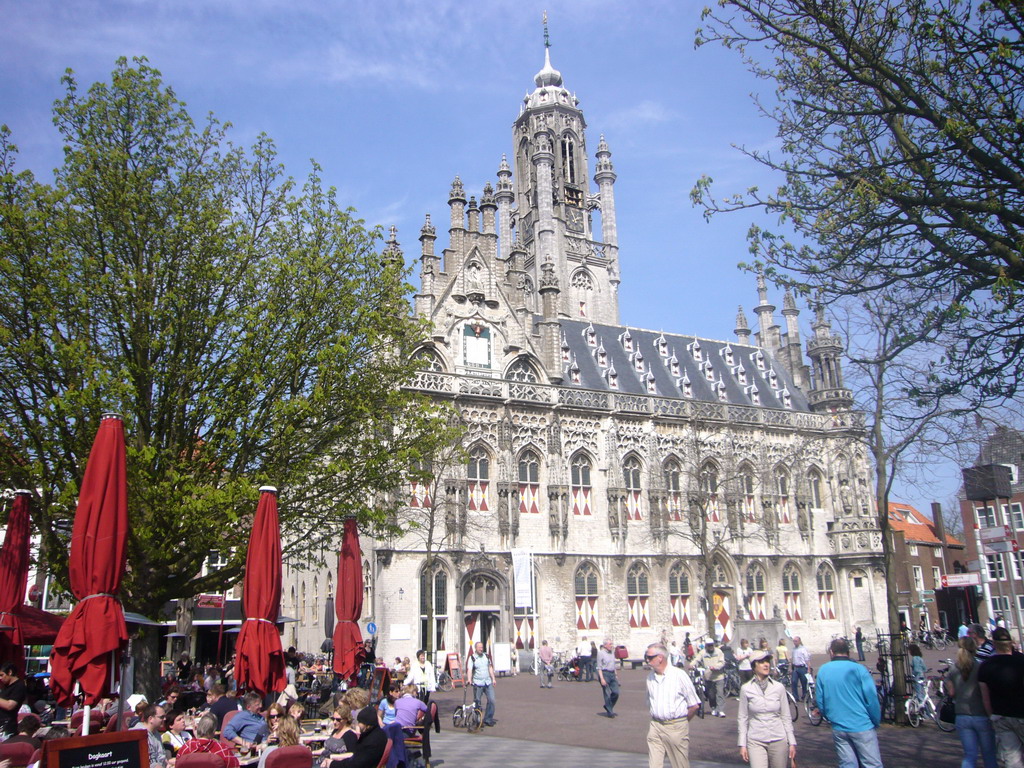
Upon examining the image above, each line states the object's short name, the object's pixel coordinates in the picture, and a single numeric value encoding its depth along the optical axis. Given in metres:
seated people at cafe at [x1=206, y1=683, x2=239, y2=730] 12.06
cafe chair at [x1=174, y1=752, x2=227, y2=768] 7.71
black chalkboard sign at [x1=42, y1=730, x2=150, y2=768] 6.97
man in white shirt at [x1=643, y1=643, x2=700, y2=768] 8.45
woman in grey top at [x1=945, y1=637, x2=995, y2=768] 9.05
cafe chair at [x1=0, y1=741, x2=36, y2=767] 8.16
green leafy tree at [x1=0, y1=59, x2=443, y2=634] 14.23
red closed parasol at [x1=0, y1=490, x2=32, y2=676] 12.16
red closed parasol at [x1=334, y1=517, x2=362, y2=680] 14.40
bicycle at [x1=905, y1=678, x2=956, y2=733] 15.60
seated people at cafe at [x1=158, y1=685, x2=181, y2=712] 13.60
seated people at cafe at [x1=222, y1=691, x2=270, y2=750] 10.53
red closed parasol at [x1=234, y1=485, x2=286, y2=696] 10.77
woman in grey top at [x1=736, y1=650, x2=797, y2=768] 8.01
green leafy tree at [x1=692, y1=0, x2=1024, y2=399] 8.96
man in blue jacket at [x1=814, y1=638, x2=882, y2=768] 8.05
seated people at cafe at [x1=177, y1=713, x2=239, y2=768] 8.63
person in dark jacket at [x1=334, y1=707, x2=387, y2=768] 8.05
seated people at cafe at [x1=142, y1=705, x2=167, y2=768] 9.60
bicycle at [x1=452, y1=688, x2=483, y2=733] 16.97
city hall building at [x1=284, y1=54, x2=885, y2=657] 31.38
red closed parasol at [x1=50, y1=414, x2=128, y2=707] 8.40
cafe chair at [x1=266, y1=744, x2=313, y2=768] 7.58
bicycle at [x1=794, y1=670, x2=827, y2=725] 16.53
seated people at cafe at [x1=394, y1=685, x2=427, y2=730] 11.58
